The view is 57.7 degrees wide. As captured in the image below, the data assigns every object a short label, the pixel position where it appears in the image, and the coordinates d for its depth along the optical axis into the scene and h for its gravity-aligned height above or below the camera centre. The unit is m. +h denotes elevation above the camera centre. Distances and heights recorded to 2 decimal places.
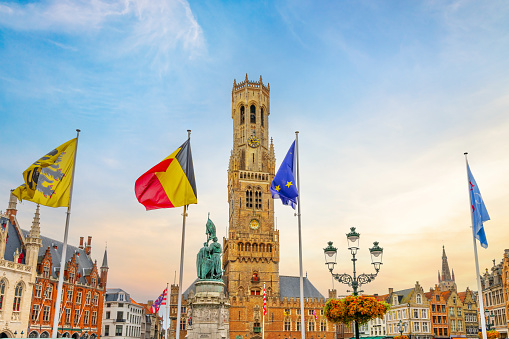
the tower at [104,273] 77.69 +5.56
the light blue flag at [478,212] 26.73 +5.70
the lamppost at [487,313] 66.35 -0.06
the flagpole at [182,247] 22.77 +2.92
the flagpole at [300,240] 24.14 +3.74
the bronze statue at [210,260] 36.91 +3.72
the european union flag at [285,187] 26.33 +6.74
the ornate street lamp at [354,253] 25.62 +3.08
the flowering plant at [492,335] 44.29 -2.06
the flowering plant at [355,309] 25.45 +0.09
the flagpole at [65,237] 23.54 +3.51
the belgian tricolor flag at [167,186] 23.39 +6.01
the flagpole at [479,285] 25.95 +1.47
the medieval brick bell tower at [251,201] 83.12 +19.99
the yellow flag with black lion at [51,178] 23.45 +6.37
